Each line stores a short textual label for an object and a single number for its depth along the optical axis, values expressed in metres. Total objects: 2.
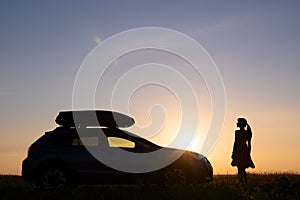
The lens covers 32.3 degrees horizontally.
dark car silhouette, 13.73
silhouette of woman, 15.01
